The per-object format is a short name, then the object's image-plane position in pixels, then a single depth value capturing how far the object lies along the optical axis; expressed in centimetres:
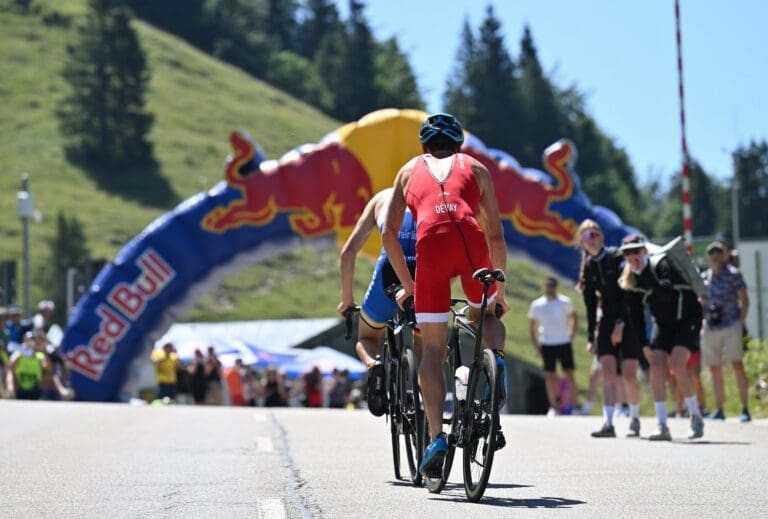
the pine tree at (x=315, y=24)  16962
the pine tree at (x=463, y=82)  13750
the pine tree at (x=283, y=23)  17425
